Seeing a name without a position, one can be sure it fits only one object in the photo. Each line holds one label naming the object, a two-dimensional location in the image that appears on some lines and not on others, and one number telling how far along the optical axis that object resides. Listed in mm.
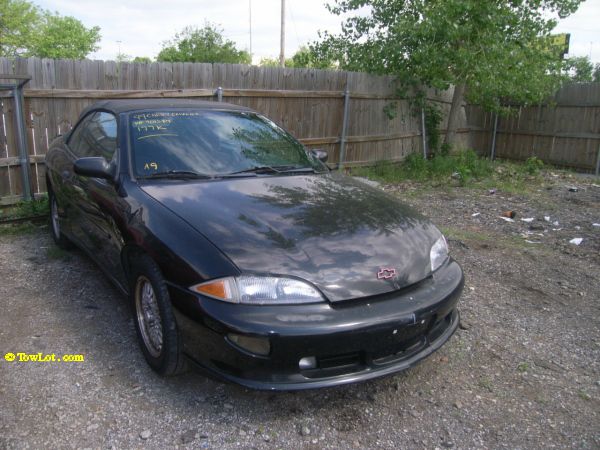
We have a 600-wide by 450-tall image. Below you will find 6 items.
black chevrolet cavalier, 2428
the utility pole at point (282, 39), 27712
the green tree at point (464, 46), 9203
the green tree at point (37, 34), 28828
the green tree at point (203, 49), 28984
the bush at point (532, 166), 10695
